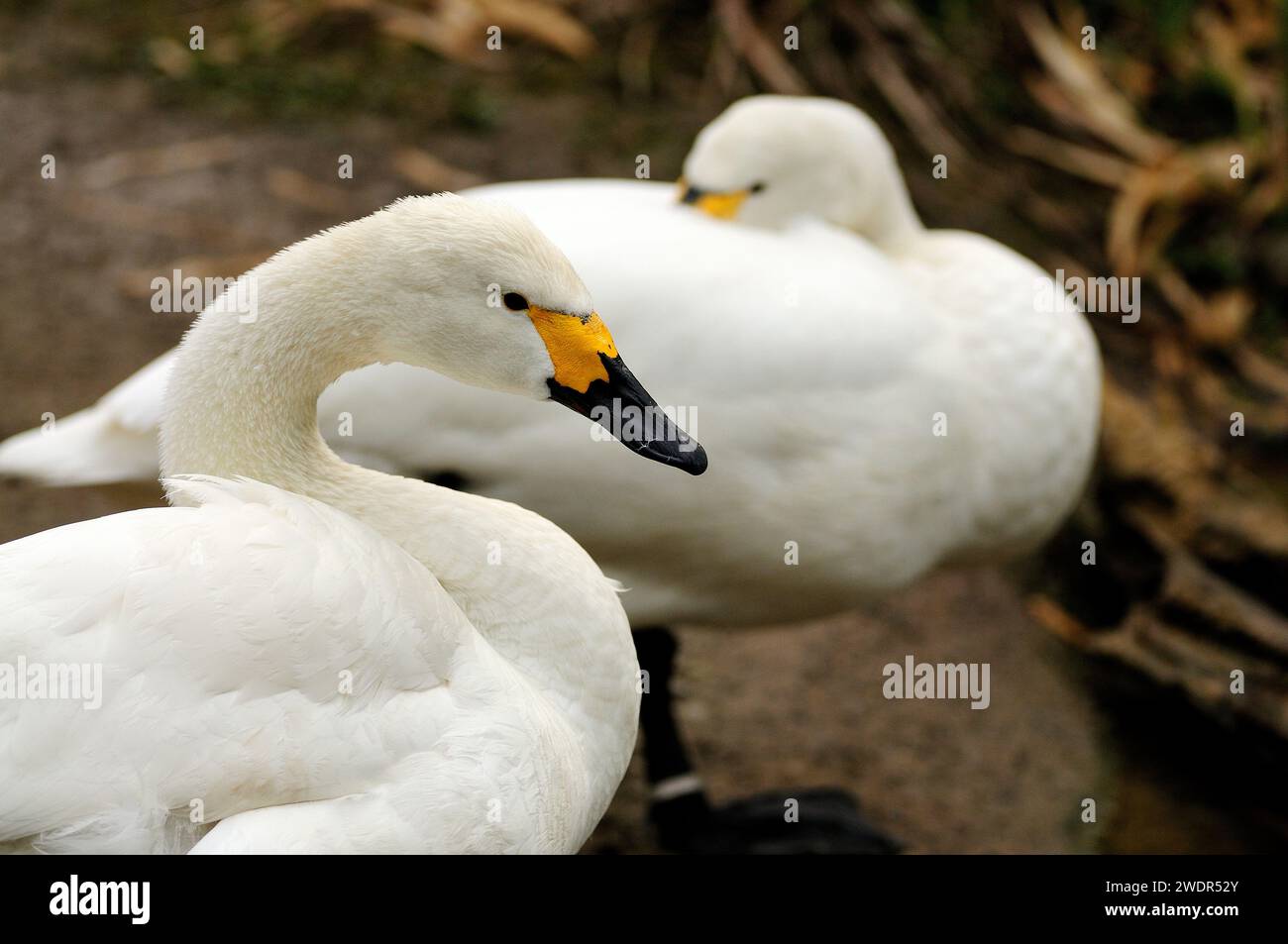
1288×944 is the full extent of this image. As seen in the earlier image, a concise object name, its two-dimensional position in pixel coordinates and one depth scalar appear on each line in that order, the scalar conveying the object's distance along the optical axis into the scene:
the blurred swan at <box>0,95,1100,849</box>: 3.63
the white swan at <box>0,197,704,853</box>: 3.30
